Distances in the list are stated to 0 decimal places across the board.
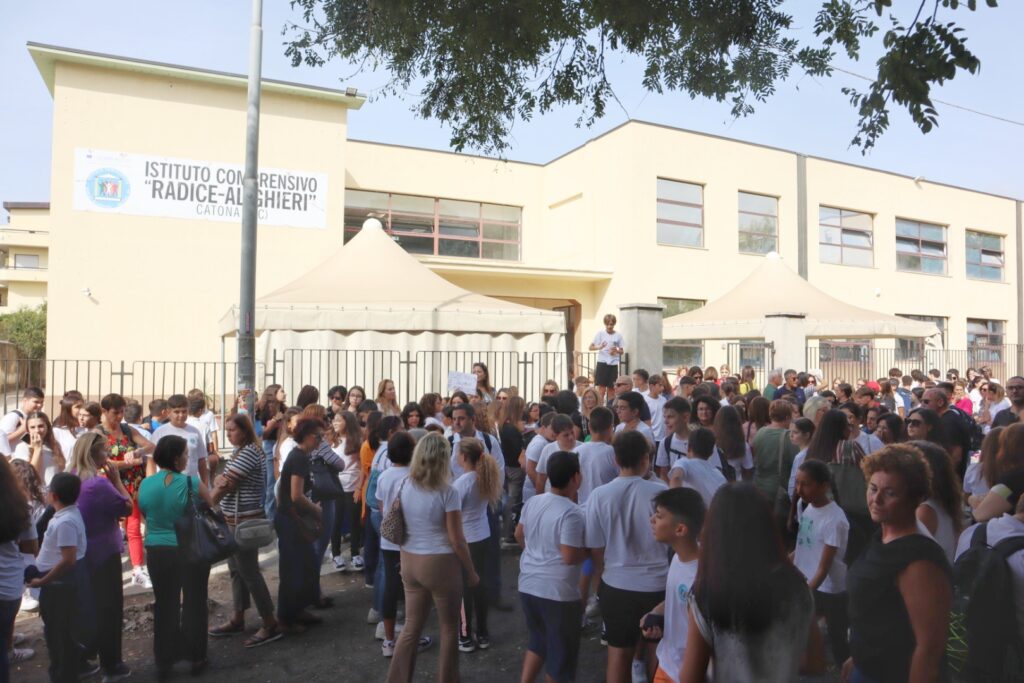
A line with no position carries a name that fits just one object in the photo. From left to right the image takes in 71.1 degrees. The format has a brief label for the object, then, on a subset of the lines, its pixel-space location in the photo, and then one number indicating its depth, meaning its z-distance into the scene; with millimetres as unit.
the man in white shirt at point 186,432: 6738
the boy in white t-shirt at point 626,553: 3691
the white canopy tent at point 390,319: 12367
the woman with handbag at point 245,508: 5406
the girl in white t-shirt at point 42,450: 6270
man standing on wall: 11562
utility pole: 9719
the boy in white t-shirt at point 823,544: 4027
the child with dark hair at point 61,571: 4277
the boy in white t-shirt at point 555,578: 3877
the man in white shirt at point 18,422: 6465
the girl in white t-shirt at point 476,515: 5035
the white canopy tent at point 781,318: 14453
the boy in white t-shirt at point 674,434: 5836
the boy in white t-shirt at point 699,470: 4680
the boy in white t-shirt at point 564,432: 5496
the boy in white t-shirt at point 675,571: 2928
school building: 17250
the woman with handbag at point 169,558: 4789
